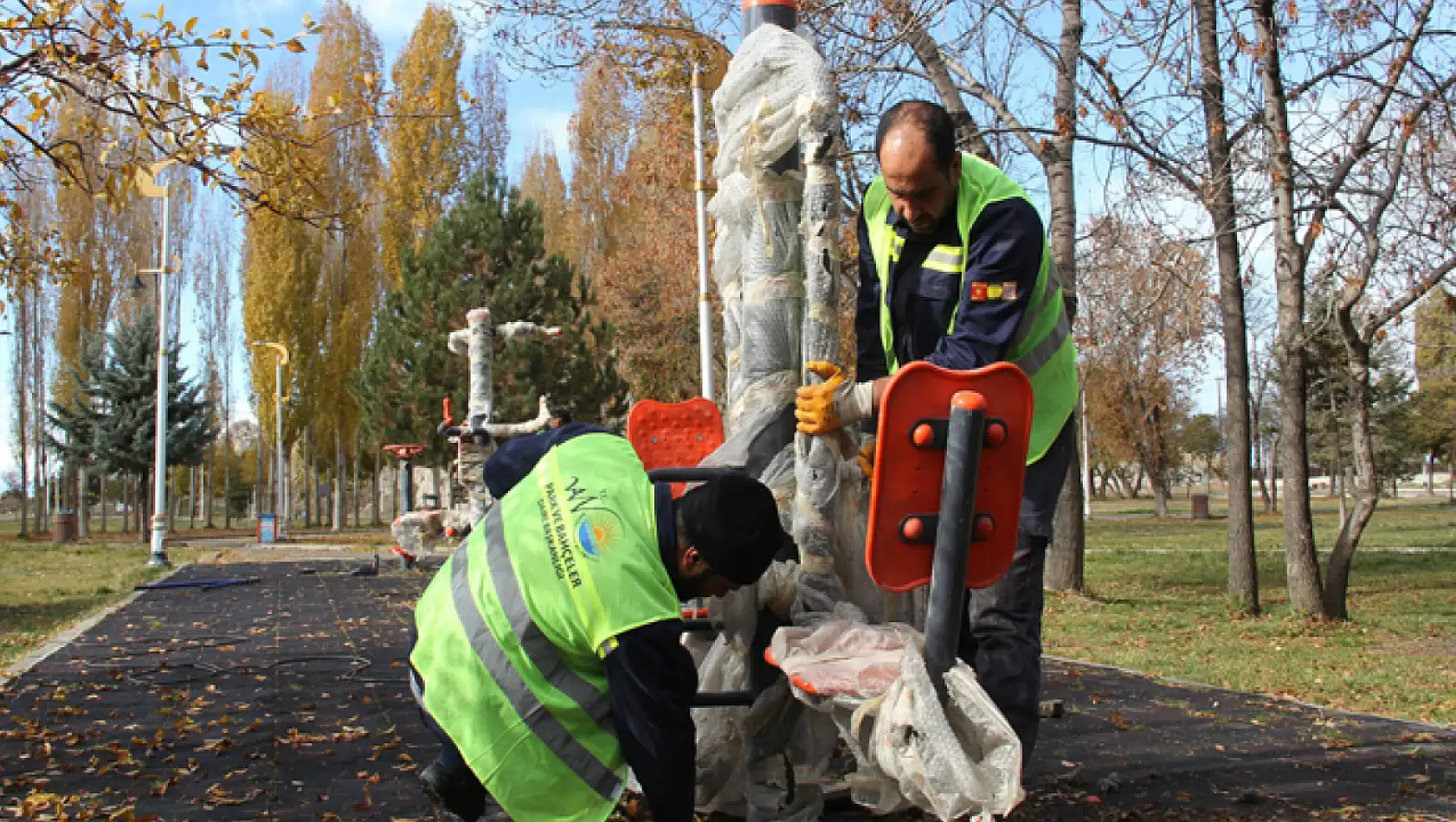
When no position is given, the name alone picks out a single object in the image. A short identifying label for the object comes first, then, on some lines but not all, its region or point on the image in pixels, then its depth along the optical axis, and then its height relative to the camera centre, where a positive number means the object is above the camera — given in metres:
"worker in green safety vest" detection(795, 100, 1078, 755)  2.84 +0.39
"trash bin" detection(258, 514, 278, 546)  29.36 -1.38
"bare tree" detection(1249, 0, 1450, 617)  9.34 +2.29
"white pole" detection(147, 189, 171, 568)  18.06 +0.42
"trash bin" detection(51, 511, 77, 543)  31.59 -1.38
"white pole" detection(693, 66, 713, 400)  13.11 +2.68
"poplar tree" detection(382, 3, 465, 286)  36.50 +10.57
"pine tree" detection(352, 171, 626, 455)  26.19 +3.62
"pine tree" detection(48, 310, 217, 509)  34.91 +2.04
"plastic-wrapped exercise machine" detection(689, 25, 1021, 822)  2.39 -0.30
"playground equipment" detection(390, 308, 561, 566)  11.87 +0.40
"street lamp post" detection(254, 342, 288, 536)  32.56 +1.06
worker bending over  2.34 -0.34
